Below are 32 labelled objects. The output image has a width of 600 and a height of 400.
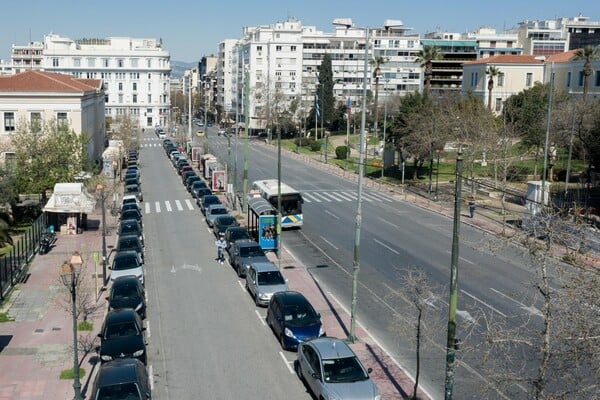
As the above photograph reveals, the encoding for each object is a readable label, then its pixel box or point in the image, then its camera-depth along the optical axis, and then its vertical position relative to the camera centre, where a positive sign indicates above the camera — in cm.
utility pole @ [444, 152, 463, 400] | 1545 -461
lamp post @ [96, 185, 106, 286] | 2947 -728
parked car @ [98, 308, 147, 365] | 2044 -724
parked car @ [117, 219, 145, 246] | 3744 -706
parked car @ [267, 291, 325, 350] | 2202 -708
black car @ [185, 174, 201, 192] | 5987 -688
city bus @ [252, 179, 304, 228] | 4119 -602
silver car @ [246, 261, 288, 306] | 2681 -712
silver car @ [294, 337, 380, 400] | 1741 -704
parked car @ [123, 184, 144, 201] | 5369 -715
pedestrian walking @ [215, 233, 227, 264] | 3412 -730
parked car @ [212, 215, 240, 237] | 3925 -697
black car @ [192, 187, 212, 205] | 5264 -691
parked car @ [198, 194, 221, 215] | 4842 -692
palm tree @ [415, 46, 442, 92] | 7375 +572
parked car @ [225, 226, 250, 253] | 3600 -691
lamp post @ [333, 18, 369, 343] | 2220 -447
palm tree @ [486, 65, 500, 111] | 8196 +425
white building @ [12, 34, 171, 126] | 14325 +649
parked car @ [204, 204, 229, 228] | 4360 -700
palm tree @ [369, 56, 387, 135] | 8925 +589
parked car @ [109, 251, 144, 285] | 2931 -715
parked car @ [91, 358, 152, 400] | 1691 -706
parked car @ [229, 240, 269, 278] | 3122 -702
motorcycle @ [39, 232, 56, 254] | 3603 -756
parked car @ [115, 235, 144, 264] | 3348 -707
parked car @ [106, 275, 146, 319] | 2492 -722
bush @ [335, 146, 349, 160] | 8475 -573
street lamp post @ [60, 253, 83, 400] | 1744 -531
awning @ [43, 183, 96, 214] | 4000 -590
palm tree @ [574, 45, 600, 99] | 6438 +555
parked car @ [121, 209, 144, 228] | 4291 -714
